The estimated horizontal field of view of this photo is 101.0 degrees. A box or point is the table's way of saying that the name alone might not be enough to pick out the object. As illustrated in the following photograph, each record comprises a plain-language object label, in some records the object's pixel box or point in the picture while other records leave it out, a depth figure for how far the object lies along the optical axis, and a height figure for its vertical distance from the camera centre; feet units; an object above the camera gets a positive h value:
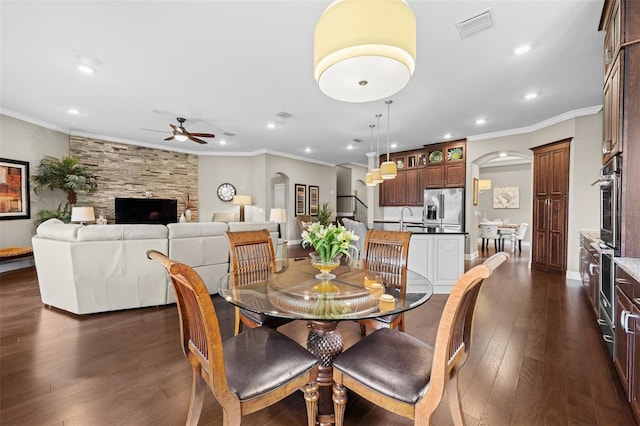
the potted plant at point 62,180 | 16.97 +2.06
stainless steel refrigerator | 20.40 +0.38
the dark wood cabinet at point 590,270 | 8.82 -2.13
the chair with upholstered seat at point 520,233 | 23.84 -1.80
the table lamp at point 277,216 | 19.84 -0.31
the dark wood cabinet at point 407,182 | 23.52 +2.83
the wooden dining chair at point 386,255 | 6.64 -1.23
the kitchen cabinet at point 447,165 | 20.50 +3.90
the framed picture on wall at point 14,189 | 15.23 +1.25
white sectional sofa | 9.20 -1.90
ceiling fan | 15.57 +4.67
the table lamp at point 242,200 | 24.58 +1.09
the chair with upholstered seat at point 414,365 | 3.31 -2.28
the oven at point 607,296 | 6.57 -2.24
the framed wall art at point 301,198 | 28.19 +1.50
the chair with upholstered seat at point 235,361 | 3.37 -2.28
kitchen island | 12.76 -2.11
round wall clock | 26.27 +2.04
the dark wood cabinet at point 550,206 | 15.45 +0.46
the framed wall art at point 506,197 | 27.86 +1.71
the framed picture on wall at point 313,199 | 29.68 +1.50
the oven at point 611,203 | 6.31 +0.29
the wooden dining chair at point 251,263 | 6.27 -1.47
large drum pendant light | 4.04 +2.69
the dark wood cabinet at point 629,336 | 4.70 -2.43
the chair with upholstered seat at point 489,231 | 23.52 -1.67
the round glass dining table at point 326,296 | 4.33 -1.60
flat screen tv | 21.54 +0.09
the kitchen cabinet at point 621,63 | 5.99 +3.61
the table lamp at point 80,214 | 16.79 -0.21
